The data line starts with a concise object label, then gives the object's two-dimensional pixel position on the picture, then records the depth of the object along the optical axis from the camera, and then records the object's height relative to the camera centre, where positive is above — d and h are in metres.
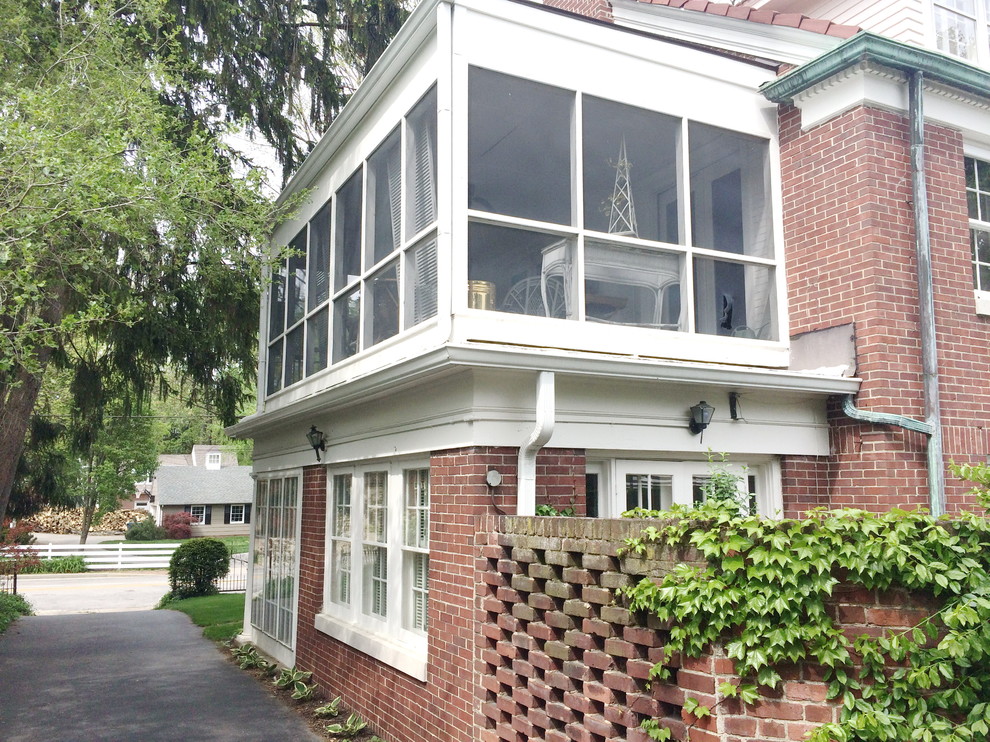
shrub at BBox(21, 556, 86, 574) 31.91 -3.27
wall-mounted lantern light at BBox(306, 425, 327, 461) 9.20 +0.42
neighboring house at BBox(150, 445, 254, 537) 51.03 -1.08
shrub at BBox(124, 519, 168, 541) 45.38 -2.87
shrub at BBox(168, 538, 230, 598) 21.73 -2.25
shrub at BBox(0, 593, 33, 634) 16.18 -2.68
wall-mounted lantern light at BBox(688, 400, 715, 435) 6.63 +0.46
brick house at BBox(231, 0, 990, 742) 6.16 +1.49
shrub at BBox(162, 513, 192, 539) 47.91 -2.65
